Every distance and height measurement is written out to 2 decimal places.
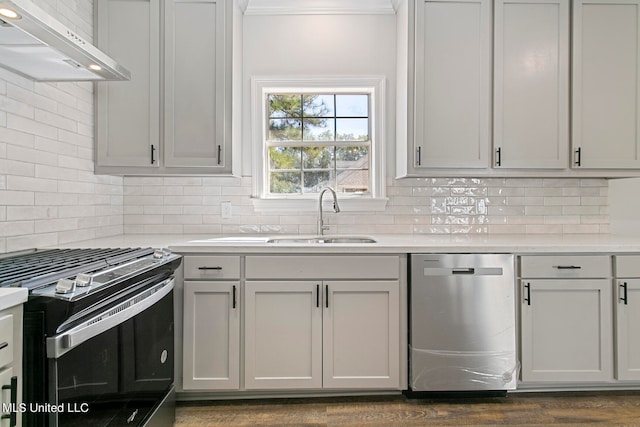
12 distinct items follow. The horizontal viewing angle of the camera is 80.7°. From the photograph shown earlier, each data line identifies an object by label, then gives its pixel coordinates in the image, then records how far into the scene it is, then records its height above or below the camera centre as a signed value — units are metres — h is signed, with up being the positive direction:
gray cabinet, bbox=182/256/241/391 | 2.05 -0.58
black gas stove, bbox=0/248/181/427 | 1.07 -0.41
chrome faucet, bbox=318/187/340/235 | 2.58 -0.04
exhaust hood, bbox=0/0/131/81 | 1.20 +0.63
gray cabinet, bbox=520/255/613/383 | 2.09 -0.57
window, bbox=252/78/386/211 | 2.84 +0.52
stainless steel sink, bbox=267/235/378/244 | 2.53 -0.18
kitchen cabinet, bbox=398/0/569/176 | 2.39 +0.81
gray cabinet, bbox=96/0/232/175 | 2.35 +0.80
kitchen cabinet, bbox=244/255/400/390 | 2.06 -0.60
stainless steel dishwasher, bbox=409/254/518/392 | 2.05 -0.60
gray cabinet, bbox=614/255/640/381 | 2.09 -0.55
